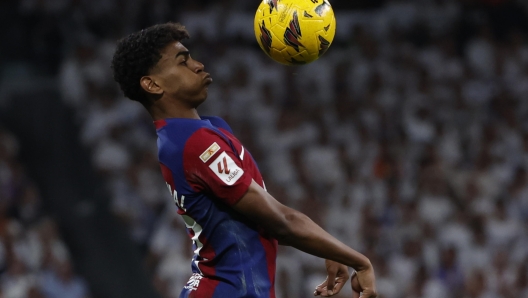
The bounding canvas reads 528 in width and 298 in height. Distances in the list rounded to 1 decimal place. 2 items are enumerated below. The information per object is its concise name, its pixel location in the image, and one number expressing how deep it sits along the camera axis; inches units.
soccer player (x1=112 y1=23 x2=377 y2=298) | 278.5
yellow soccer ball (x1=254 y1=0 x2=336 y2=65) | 330.0
